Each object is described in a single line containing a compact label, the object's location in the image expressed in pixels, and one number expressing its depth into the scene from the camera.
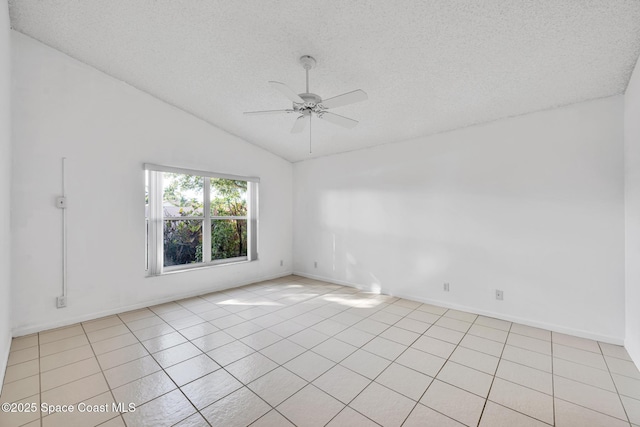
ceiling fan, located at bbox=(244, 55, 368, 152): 2.37
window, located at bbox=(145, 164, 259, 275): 4.05
